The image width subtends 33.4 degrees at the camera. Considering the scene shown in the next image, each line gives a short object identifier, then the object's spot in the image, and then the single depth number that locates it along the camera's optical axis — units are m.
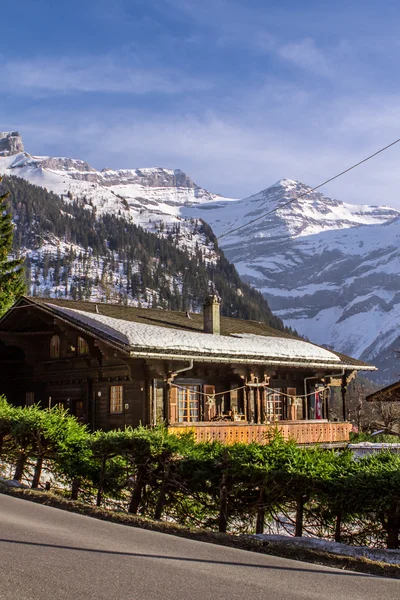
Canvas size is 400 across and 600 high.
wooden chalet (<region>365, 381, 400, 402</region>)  25.69
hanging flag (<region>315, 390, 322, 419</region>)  32.81
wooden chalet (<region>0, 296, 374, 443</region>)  24.59
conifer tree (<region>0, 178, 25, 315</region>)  34.53
